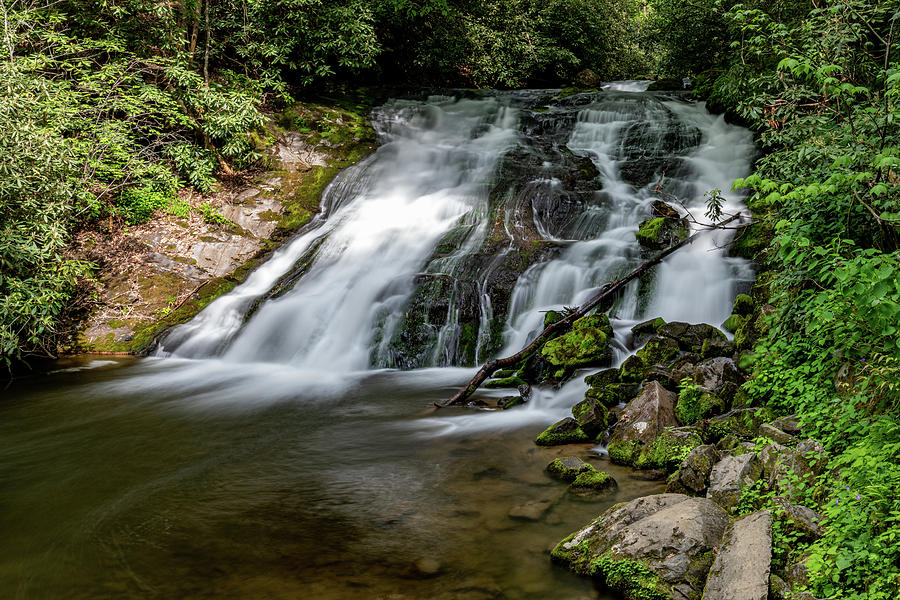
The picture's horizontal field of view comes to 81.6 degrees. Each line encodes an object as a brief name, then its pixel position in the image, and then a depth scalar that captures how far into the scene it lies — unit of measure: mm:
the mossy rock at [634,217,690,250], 9414
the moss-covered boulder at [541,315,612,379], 6719
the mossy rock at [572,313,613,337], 7129
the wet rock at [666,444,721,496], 3686
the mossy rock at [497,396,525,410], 6307
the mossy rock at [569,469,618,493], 4137
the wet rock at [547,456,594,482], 4352
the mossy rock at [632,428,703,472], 4312
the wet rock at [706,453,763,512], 3289
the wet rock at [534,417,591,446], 5145
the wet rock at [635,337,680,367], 5973
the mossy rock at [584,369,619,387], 5969
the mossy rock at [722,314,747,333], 6182
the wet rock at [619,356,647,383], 5807
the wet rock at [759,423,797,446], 3606
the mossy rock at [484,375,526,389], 6998
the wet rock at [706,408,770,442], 4129
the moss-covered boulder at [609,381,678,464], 4595
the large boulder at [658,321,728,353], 5992
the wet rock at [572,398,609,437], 5148
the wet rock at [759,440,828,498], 3105
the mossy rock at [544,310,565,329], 7711
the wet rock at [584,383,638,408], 5586
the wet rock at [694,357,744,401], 4762
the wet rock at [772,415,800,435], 3797
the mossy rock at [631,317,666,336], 6875
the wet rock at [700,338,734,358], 5648
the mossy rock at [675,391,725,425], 4621
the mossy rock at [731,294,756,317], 6266
